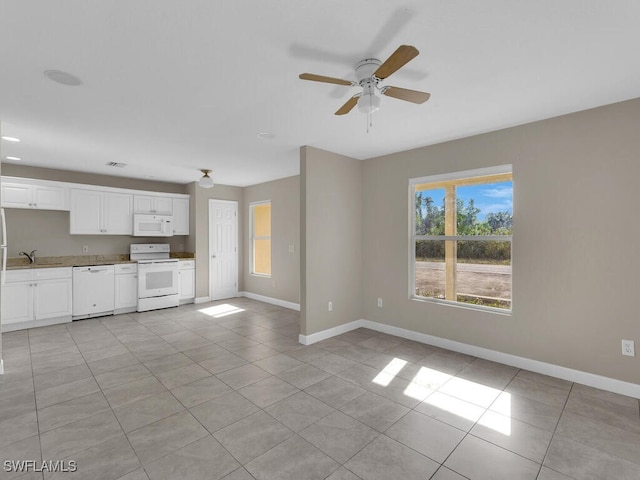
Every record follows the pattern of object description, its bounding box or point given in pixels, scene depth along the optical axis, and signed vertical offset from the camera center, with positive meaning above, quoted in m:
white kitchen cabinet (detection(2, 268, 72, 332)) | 4.46 -0.86
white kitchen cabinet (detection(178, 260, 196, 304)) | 6.24 -0.83
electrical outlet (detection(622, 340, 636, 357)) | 2.65 -0.97
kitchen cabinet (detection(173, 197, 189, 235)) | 6.39 +0.52
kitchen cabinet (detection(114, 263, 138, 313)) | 5.45 -0.85
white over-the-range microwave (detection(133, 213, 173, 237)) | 5.88 +0.31
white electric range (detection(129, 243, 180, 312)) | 5.66 -0.72
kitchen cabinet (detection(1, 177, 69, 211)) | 4.70 +0.76
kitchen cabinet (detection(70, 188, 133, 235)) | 5.27 +0.51
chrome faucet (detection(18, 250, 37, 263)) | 5.00 -0.23
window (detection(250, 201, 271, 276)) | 6.70 +0.04
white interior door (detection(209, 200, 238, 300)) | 6.64 -0.20
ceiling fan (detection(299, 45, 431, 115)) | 1.86 +1.00
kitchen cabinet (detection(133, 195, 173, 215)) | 5.91 +0.73
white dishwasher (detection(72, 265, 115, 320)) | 5.04 -0.85
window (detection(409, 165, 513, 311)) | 3.46 +0.02
